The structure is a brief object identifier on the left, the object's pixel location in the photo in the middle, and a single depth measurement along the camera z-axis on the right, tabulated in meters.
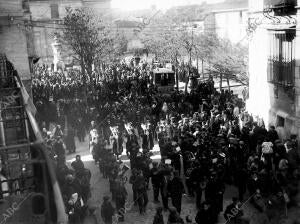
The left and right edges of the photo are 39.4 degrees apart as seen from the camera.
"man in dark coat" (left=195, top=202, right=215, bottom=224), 8.99
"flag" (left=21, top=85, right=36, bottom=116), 6.88
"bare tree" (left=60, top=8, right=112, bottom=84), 27.70
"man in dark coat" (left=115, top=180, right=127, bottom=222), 10.70
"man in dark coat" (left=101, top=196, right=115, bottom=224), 9.79
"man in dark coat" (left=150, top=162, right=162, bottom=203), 11.41
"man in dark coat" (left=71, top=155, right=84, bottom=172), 11.88
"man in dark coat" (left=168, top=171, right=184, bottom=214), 10.64
